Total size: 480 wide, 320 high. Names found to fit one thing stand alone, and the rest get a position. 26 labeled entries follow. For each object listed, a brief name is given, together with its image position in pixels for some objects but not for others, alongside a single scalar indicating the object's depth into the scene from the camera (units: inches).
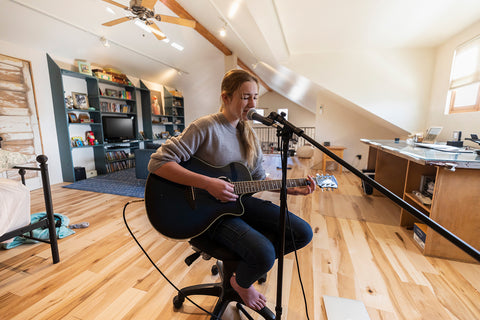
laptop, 101.5
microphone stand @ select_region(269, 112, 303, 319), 27.6
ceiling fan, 80.0
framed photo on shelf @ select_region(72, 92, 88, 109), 150.7
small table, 163.2
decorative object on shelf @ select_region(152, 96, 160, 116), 221.8
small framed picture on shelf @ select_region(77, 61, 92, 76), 145.5
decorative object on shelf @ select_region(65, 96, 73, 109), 142.8
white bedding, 49.4
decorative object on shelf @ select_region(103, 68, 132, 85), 170.7
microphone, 28.1
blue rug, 121.8
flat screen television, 171.0
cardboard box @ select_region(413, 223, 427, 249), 63.2
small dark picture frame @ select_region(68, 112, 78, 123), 146.0
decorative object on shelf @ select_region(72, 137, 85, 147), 148.6
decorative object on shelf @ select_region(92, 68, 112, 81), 157.9
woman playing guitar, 32.3
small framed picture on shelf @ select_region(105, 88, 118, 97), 172.6
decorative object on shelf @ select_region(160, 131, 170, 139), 237.5
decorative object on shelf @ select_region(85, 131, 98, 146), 158.9
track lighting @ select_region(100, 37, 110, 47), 134.0
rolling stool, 32.4
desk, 54.5
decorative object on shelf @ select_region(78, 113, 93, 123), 152.9
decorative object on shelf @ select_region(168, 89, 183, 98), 239.9
